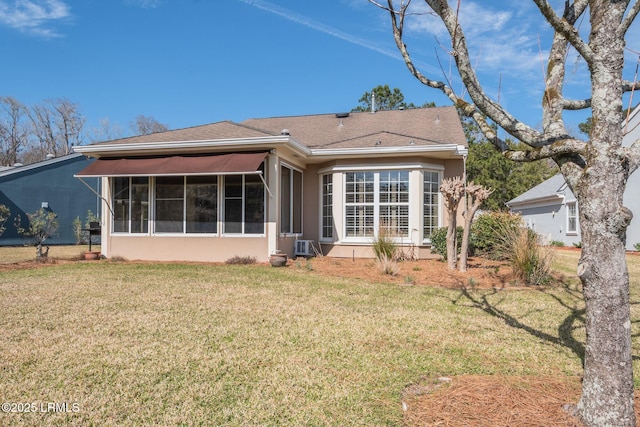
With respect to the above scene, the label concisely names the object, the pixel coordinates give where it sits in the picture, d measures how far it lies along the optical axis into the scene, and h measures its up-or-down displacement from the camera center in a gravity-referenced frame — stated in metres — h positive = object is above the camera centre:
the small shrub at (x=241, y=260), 12.47 -1.05
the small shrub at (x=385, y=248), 11.29 -0.62
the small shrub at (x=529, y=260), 9.14 -0.77
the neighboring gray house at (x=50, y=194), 20.74 +1.70
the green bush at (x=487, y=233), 12.71 -0.25
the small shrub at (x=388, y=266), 10.16 -1.03
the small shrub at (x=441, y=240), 12.78 -0.46
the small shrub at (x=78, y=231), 21.98 -0.29
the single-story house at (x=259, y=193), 12.57 +1.08
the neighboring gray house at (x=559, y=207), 18.67 +1.07
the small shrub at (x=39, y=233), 13.15 -0.27
